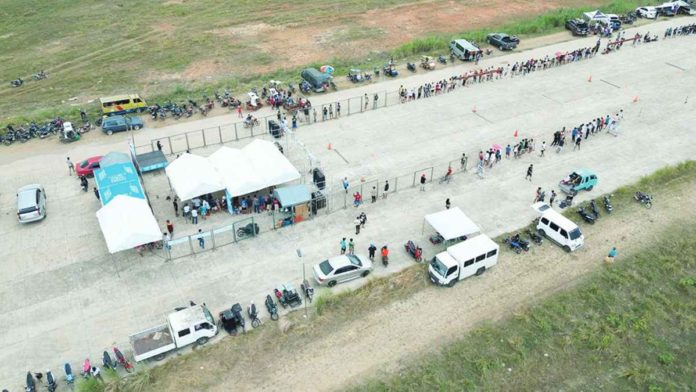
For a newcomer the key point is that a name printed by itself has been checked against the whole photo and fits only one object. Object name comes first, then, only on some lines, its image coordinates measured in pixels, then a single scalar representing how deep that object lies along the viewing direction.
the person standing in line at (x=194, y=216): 28.31
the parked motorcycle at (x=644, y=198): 30.62
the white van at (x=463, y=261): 24.52
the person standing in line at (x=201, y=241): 26.23
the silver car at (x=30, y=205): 27.92
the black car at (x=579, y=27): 55.84
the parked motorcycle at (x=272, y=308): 22.94
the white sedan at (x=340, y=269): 24.44
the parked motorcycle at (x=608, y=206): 29.97
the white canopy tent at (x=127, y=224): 25.12
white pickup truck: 20.97
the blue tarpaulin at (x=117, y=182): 28.22
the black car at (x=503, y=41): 52.12
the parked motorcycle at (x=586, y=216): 29.11
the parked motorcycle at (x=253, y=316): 22.56
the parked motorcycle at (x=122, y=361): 20.42
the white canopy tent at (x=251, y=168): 29.25
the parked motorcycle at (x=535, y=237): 27.67
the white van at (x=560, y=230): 26.86
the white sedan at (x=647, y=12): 61.34
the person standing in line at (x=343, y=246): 26.02
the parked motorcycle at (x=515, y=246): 27.05
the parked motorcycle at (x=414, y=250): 26.02
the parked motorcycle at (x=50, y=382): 19.66
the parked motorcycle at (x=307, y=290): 23.95
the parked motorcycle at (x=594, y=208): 29.50
